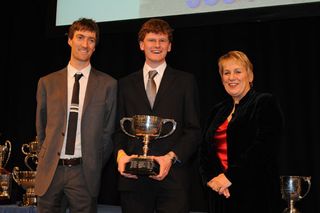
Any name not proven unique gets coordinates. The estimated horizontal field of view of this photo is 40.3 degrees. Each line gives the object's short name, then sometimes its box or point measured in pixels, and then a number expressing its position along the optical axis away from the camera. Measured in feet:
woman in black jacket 8.39
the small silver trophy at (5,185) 14.42
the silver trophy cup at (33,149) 15.38
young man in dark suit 8.87
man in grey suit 9.58
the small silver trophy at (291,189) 12.39
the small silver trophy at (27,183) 14.29
